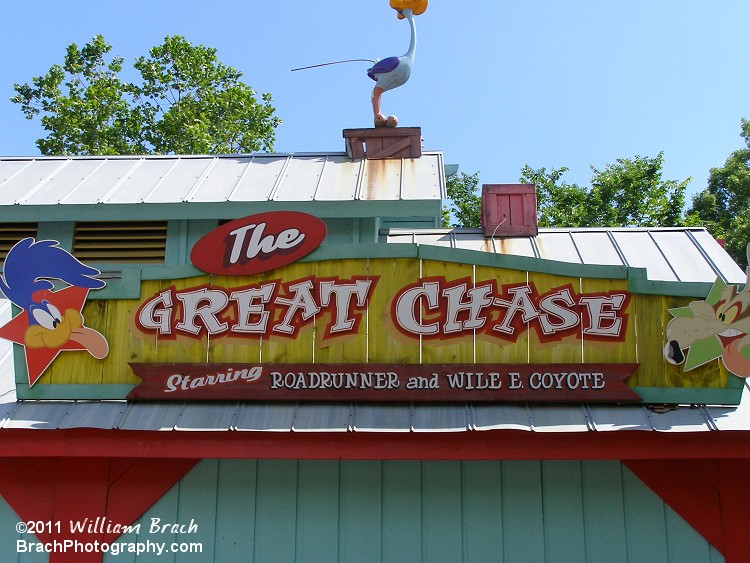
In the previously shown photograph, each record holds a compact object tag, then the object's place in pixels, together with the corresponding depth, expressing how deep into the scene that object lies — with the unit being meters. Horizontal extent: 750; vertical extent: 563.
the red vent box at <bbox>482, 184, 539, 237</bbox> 11.70
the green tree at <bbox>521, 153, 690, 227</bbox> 28.89
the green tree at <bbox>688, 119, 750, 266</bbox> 30.70
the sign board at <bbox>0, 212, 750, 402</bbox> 7.45
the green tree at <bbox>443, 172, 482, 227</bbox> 32.38
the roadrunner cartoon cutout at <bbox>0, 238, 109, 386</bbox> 7.79
